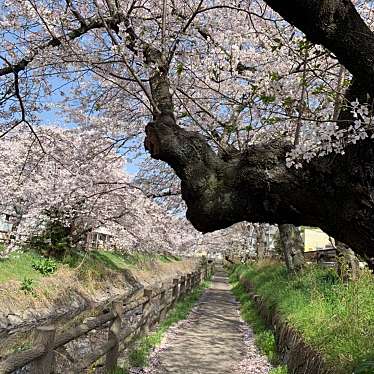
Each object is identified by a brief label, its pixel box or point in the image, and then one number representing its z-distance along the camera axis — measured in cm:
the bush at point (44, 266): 1375
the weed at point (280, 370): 652
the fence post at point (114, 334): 583
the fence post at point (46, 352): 367
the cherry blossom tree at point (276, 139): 274
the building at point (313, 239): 4897
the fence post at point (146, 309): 840
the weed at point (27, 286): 1162
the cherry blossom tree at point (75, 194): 1145
